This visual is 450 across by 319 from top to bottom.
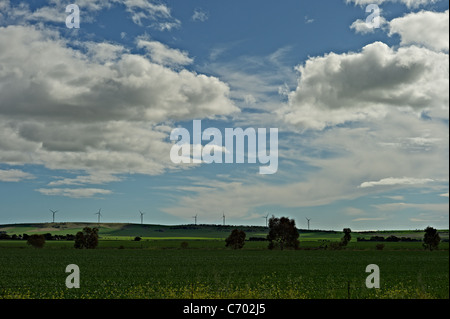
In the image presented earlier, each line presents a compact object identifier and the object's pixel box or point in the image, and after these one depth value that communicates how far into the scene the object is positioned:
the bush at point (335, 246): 172.82
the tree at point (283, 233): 166.75
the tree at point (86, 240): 176.75
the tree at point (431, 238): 184.25
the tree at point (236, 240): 175.74
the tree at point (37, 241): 180.88
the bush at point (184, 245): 179.27
